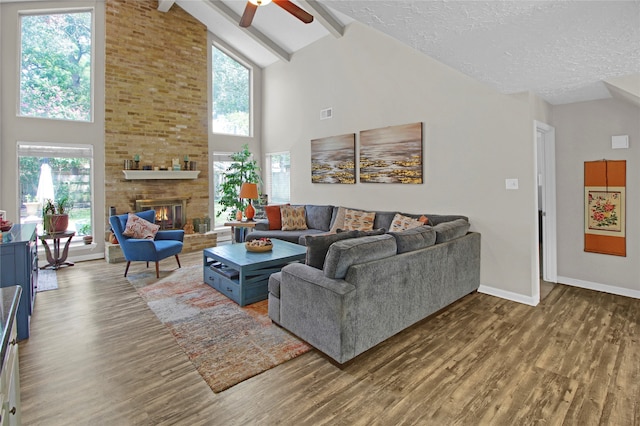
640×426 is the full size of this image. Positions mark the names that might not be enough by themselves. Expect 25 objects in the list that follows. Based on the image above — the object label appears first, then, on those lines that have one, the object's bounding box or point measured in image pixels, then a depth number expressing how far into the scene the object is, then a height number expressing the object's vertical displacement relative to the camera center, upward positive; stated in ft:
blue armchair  14.99 -1.56
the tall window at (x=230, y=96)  24.08 +8.43
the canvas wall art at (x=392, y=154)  15.57 +2.74
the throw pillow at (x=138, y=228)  15.85 -0.76
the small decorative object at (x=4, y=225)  11.30 -0.41
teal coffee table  12.00 -2.19
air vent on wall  20.06 +5.81
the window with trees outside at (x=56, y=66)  17.19 +7.71
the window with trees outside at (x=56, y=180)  17.39 +1.76
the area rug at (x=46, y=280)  14.02 -2.97
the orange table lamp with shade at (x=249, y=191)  20.21 +1.21
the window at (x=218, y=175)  24.16 +2.63
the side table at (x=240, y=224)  19.85 -0.73
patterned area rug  8.20 -3.53
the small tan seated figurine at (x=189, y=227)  21.99 -0.99
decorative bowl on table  13.53 -1.38
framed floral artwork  13.00 +0.08
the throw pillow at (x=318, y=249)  9.00 -1.00
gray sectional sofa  8.05 -2.05
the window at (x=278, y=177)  24.34 +2.52
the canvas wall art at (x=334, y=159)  18.80 +2.99
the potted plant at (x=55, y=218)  16.19 -0.25
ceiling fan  12.29 +7.79
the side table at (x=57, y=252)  16.44 -2.01
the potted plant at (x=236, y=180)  22.97 +2.15
